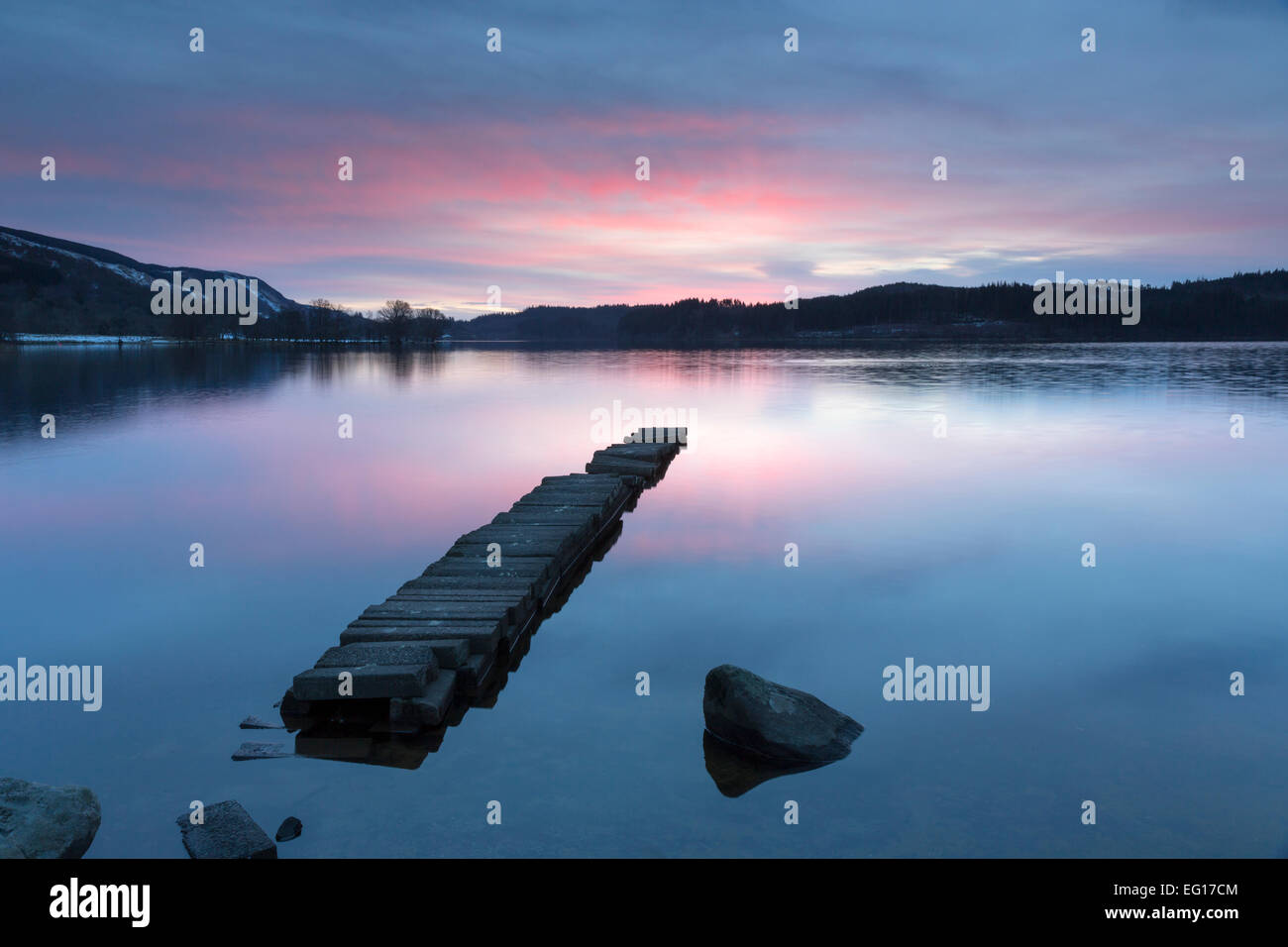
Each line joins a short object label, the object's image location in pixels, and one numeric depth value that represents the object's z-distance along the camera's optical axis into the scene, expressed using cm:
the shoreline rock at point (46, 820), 651
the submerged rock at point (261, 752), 849
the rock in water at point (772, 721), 858
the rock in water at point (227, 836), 678
